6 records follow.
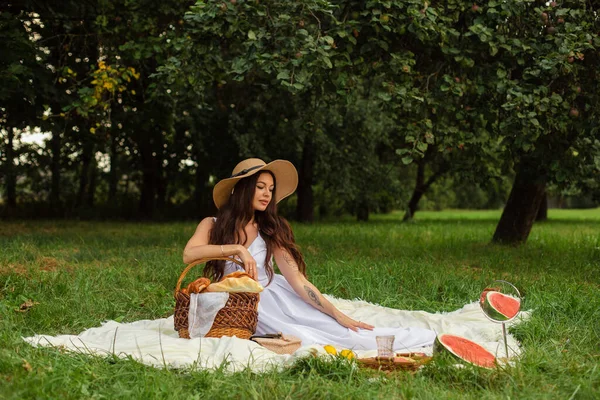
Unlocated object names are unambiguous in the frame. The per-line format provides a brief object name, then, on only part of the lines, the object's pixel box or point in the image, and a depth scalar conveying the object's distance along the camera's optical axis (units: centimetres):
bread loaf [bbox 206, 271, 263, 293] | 439
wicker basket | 437
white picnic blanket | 390
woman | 476
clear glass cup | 398
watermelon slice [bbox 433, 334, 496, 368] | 378
